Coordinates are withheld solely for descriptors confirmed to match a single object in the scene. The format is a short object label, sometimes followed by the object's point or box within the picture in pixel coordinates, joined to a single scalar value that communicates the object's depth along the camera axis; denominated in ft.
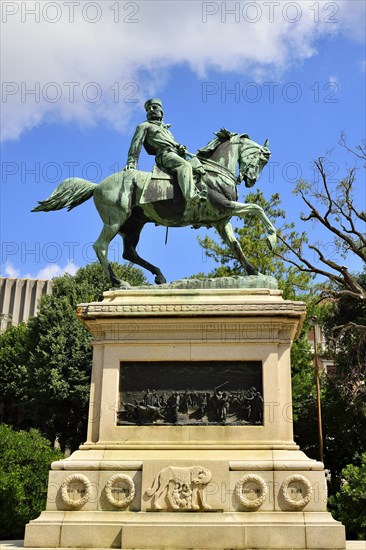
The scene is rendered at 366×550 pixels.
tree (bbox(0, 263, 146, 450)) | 96.57
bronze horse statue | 40.09
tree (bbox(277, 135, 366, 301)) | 85.56
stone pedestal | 30.81
